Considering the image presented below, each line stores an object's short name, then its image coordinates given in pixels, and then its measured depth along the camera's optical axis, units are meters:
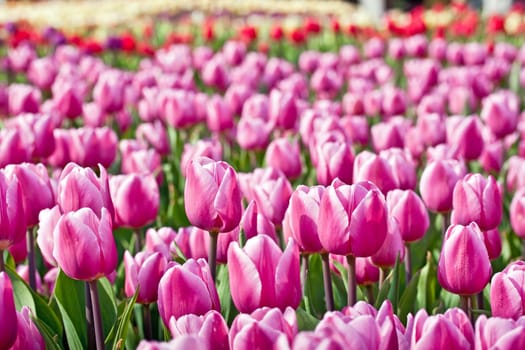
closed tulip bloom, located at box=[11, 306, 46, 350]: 1.63
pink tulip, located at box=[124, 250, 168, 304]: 1.99
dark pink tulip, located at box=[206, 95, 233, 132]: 4.15
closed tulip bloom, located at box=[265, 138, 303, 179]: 3.11
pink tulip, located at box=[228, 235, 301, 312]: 1.66
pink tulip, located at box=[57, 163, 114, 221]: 1.95
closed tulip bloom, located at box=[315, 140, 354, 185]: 2.62
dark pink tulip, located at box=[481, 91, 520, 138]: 3.81
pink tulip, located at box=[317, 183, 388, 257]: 1.81
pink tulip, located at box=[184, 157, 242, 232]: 1.95
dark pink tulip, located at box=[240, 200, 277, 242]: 2.11
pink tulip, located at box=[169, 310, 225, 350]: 1.45
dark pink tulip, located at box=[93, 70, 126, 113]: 4.54
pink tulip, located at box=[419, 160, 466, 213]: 2.43
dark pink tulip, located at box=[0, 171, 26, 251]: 1.91
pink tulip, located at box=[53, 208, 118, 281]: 1.79
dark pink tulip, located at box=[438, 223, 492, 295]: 1.82
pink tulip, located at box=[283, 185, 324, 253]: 1.92
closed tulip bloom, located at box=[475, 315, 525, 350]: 1.33
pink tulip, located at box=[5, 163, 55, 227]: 2.19
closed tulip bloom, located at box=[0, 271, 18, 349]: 1.51
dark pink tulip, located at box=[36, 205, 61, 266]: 2.06
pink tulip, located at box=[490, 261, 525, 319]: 1.69
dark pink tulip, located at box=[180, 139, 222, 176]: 3.19
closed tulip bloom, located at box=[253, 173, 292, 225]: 2.43
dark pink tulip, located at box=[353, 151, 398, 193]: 2.42
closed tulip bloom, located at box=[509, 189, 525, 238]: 2.46
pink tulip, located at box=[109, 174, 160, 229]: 2.44
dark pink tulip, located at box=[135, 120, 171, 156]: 3.92
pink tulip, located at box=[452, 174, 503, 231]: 2.16
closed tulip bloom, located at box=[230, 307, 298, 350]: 1.30
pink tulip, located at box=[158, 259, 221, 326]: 1.66
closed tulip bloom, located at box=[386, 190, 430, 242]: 2.25
